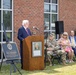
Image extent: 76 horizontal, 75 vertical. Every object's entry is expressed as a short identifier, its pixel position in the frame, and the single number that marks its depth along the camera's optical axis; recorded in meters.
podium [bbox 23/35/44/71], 9.09
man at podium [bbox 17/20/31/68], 9.44
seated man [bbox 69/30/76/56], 12.31
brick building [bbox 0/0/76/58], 11.08
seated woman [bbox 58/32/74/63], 11.15
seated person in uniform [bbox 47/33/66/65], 10.56
